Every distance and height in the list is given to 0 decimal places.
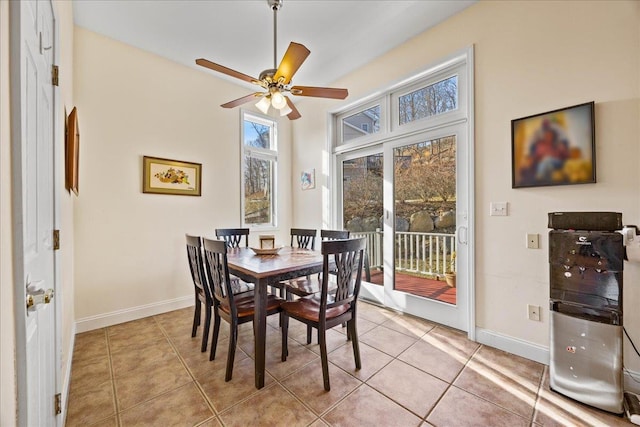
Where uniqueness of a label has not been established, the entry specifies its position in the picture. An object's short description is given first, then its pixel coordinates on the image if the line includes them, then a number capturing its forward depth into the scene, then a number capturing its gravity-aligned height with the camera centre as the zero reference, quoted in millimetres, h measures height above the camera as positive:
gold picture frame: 3084 +460
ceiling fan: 1972 +1065
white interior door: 804 +27
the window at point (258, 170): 4059 +695
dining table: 1797 -405
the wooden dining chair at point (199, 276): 2174 -521
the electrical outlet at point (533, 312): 2109 -785
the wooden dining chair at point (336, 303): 1792 -669
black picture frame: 1875 +482
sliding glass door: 2658 -98
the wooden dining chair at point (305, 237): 3312 -295
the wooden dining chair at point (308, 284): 2498 -703
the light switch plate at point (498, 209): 2270 +32
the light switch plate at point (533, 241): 2104 -223
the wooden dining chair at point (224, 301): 1869 -679
